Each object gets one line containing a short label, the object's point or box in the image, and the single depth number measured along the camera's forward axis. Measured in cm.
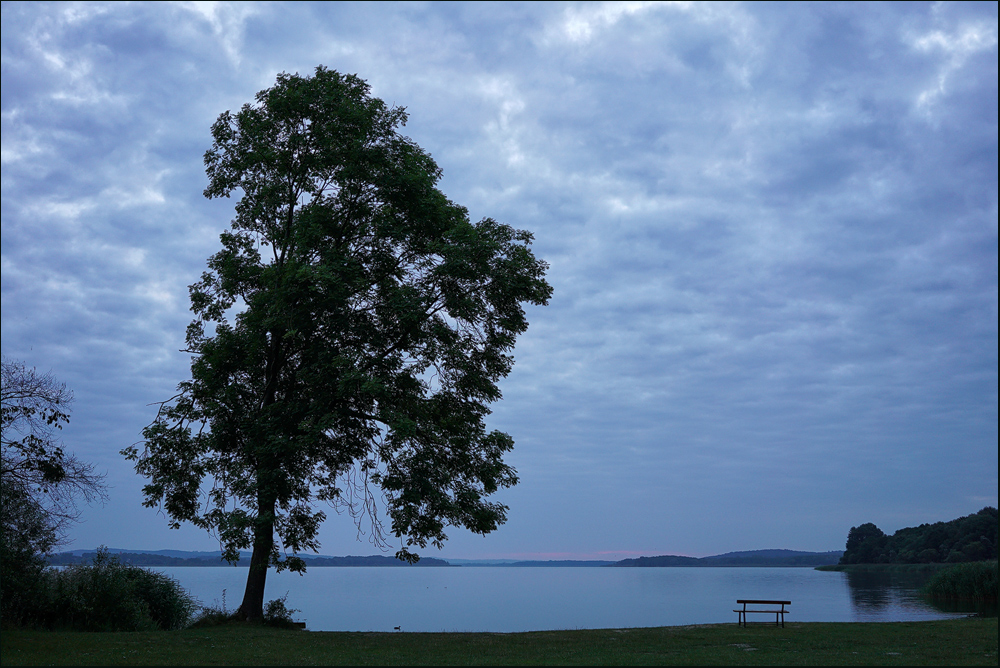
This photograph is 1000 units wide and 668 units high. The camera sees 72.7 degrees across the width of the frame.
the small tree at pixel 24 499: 2064
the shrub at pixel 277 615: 2352
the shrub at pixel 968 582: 4253
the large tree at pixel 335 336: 2178
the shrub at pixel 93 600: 2161
